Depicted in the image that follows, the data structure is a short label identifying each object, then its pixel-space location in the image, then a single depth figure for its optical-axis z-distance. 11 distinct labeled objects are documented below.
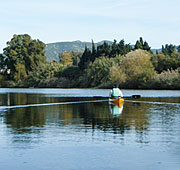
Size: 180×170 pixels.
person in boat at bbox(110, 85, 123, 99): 39.94
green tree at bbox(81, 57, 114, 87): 110.88
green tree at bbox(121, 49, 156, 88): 97.06
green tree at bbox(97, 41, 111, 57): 129.00
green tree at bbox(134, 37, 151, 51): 128.59
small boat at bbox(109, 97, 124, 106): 38.51
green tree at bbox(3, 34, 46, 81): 149.00
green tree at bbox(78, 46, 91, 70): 132.75
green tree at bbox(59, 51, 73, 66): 193.55
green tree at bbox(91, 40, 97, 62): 130.74
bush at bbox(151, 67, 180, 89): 91.38
